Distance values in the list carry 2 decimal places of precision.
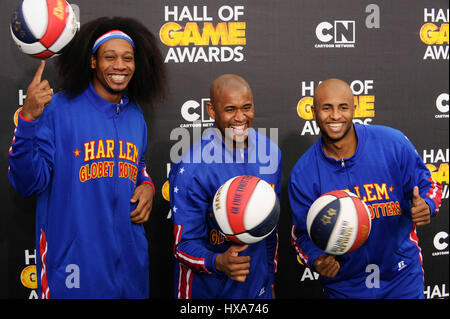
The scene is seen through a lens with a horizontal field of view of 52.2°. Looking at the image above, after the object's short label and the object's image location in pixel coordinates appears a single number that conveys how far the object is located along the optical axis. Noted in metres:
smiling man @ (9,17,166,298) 2.34
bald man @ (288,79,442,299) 2.41
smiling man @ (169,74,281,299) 2.33
